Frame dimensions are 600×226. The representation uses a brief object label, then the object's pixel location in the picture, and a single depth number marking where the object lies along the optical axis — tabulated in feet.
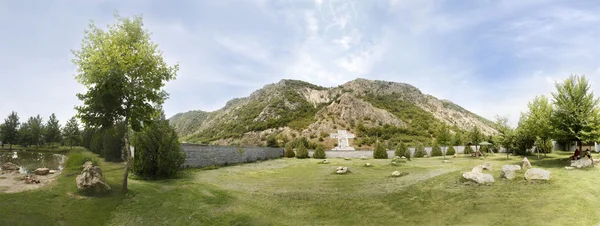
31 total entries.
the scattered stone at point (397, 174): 60.90
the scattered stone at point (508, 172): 46.93
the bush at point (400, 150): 120.16
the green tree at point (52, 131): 163.43
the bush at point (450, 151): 128.83
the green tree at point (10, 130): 159.97
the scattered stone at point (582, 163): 53.90
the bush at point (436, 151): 126.00
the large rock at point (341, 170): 69.84
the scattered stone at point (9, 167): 49.01
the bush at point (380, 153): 122.42
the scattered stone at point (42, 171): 44.04
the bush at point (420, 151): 126.96
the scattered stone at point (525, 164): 57.31
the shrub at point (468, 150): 126.38
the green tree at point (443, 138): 138.82
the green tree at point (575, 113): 57.93
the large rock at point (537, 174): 43.56
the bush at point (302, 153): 131.03
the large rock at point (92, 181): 35.32
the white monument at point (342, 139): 172.99
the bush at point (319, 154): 128.98
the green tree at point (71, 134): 162.40
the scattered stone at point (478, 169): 49.15
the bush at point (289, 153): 137.39
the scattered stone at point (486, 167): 57.88
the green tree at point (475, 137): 124.41
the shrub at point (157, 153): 55.77
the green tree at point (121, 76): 39.96
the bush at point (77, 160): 46.21
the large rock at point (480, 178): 44.94
